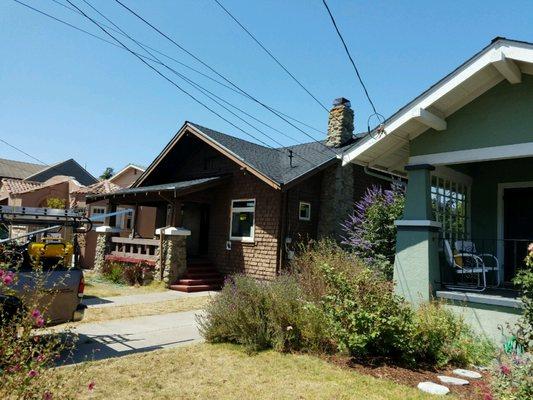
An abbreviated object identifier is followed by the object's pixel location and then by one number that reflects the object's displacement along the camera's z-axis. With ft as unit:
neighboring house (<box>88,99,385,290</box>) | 43.65
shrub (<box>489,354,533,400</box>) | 11.54
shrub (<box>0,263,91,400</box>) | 9.28
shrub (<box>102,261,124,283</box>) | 48.11
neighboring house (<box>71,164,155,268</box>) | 62.49
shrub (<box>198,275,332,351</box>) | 19.65
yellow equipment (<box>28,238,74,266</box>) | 23.21
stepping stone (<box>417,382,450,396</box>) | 14.71
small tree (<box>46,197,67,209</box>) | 76.13
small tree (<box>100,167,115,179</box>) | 177.06
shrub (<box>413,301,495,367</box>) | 18.07
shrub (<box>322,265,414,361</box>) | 17.52
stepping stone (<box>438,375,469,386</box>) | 15.69
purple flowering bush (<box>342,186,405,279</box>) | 32.60
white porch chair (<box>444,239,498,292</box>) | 23.57
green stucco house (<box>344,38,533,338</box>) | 20.97
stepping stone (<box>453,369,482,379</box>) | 16.56
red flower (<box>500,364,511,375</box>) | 12.44
